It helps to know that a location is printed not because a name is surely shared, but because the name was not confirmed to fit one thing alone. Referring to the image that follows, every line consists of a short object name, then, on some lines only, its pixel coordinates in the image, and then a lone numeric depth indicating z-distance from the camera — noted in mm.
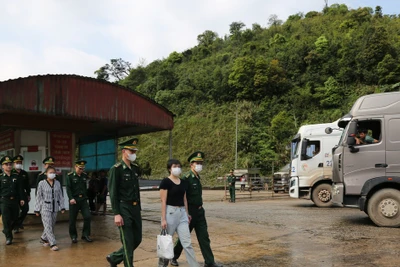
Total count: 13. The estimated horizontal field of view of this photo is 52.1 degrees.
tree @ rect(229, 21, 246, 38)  79438
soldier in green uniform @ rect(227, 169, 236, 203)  20734
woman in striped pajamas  8289
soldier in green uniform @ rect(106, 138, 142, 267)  5461
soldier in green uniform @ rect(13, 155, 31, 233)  9375
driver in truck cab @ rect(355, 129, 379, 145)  10336
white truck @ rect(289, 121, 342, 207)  15922
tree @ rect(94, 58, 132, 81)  85188
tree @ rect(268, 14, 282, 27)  85956
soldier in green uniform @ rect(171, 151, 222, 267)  6246
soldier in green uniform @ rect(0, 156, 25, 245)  8734
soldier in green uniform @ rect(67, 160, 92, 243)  8984
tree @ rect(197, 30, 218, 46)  85875
